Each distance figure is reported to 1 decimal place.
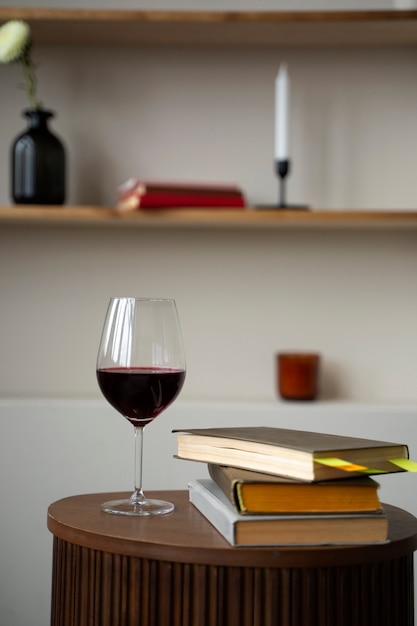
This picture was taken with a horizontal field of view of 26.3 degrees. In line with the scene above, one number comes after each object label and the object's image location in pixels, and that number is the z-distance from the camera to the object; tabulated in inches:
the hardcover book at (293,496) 36.2
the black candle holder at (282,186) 84.6
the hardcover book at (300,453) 35.5
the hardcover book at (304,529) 35.8
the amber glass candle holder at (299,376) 86.9
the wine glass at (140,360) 41.3
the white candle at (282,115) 84.1
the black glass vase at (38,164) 85.5
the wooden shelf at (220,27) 82.7
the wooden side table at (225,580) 35.7
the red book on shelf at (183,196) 82.3
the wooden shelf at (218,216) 83.0
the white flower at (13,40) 83.6
